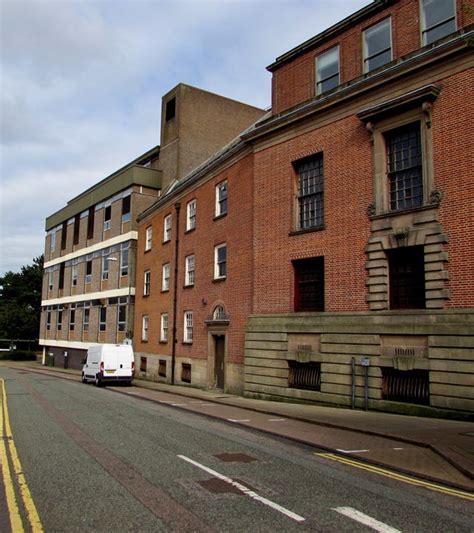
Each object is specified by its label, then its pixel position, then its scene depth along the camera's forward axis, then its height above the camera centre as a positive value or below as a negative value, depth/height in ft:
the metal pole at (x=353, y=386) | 52.06 -5.35
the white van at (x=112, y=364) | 90.99 -6.15
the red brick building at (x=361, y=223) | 46.78 +11.69
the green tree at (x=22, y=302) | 239.09 +13.16
